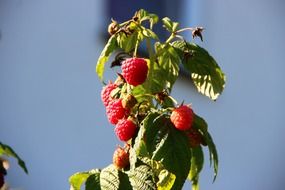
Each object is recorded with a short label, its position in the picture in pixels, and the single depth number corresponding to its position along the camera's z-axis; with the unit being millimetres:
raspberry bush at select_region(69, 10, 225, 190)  1218
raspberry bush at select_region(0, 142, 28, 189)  1279
